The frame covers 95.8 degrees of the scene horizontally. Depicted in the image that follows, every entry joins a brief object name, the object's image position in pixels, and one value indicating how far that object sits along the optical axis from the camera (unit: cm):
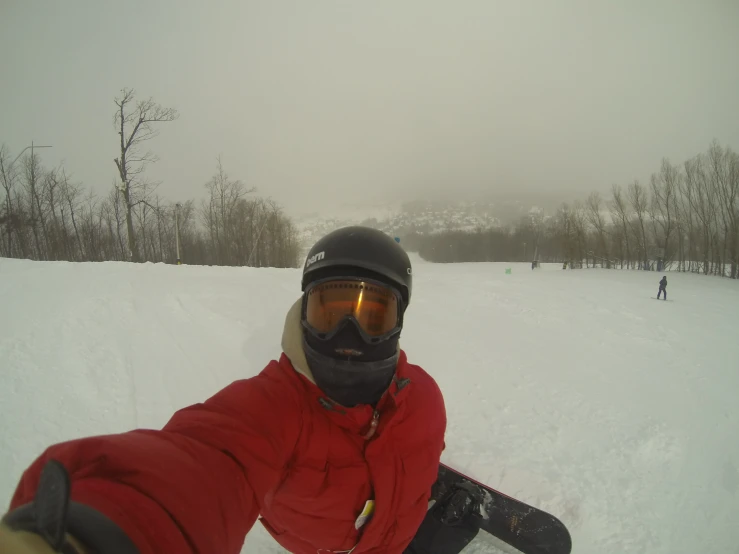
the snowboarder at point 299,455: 76
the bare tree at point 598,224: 4197
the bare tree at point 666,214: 3681
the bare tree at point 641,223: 3931
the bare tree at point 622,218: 4097
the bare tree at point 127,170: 1705
